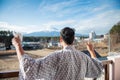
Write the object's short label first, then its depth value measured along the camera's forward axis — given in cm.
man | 131
